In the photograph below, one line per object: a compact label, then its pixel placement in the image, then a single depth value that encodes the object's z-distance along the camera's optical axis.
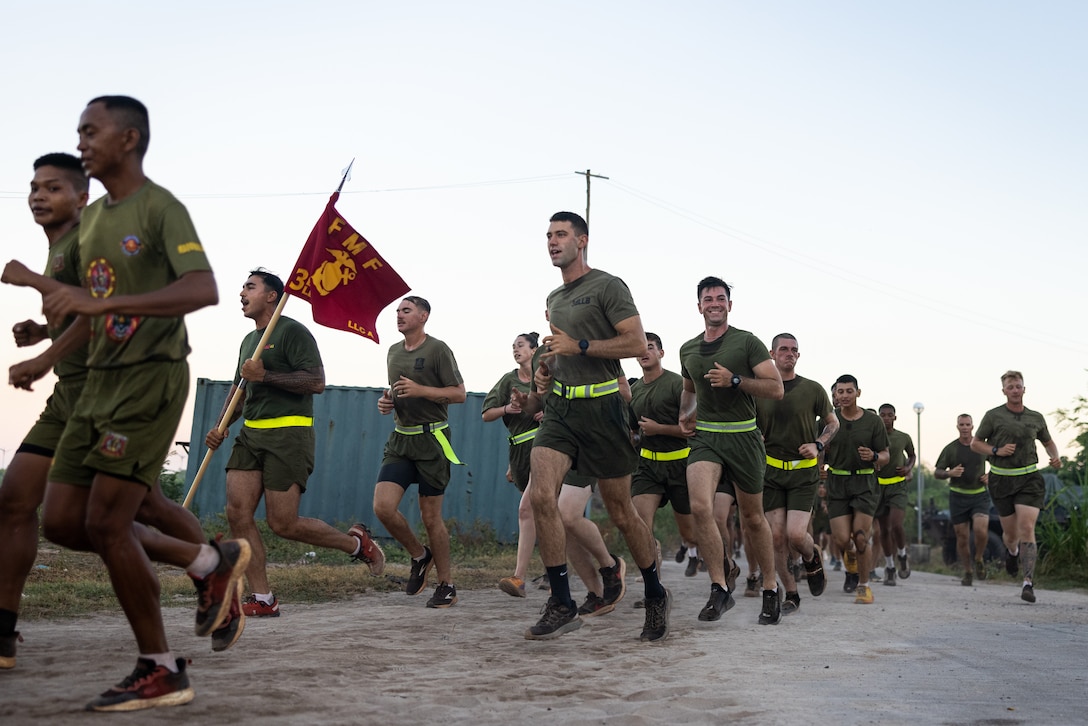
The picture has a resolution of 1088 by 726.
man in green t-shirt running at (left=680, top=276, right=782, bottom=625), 7.69
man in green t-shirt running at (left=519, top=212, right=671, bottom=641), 6.25
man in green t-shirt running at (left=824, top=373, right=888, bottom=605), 11.35
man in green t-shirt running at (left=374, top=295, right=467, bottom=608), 8.53
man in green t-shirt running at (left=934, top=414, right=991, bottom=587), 14.70
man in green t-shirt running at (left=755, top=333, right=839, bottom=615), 9.62
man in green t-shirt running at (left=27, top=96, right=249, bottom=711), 3.85
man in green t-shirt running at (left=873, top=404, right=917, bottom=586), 13.95
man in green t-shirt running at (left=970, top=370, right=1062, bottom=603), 11.80
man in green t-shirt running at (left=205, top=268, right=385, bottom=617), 7.07
